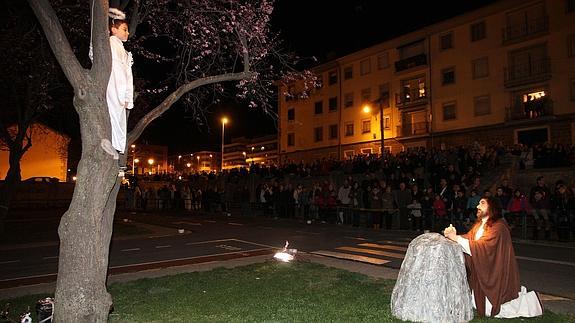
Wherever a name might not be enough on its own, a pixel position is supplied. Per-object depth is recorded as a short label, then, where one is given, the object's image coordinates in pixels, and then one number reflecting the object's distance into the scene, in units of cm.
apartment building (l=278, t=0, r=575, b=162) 3111
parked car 4438
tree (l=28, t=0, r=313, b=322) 485
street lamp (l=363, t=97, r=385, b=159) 2792
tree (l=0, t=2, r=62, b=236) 1498
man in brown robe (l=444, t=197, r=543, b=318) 604
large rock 563
